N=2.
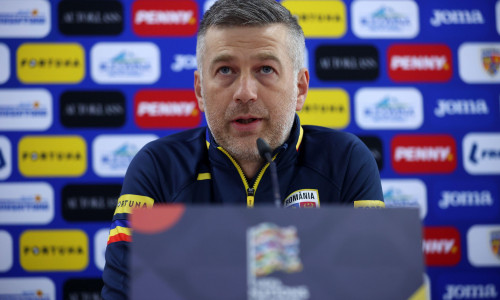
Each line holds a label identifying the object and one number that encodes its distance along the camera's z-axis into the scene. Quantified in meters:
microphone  4.31
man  4.46
